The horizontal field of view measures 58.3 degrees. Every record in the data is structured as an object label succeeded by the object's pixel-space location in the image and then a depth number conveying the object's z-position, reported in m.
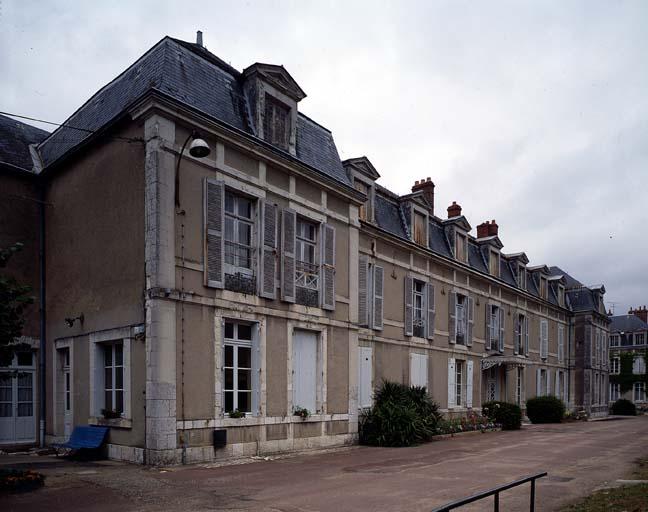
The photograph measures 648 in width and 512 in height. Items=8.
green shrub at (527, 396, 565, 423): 24.09
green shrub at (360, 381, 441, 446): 13.92
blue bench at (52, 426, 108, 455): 10.10
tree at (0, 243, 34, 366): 7.34
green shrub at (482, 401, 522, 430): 19.70
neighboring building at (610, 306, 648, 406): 43.22
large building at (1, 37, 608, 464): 9.88
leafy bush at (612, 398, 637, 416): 37.19
